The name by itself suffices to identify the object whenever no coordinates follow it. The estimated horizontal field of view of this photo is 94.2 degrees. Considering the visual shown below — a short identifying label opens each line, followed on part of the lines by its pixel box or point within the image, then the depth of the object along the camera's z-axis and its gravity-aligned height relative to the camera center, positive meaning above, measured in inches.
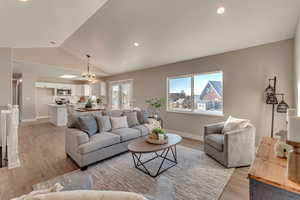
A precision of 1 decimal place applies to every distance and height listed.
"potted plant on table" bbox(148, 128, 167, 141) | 101.2 -26.5
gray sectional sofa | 99.2 -34.2
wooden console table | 40.1 -24.0
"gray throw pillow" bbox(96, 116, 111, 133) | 124.7 -22.8
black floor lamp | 109.6 +1.1
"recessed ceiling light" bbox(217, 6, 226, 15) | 92.4 +59.9
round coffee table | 89.5 -32.3
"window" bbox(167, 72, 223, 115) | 156.6 +7.2
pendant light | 195.6 +33.1
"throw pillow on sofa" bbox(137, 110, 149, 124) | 161.6 -21.3
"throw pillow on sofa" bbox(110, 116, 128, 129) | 134.9 -23.3
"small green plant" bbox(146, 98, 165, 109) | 193.8 -4.6
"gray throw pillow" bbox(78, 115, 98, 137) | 114.0 -21.8
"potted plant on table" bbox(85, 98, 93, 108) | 223.5 -9.7
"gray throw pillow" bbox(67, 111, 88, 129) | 118.0 -18.9
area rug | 78.4 -50.6
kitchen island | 244.4 -29.3
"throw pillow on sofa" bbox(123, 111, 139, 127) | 150.9 -22.1
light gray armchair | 100.4 -35.5
